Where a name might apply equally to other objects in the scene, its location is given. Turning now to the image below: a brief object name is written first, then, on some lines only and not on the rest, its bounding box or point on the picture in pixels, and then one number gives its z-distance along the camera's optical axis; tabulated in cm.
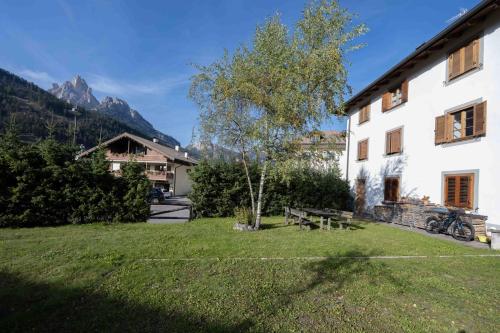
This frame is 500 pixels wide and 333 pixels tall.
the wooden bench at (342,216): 1052
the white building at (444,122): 964
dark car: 2230
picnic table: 1008
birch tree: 883
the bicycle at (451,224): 932
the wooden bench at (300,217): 1005
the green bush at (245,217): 979
